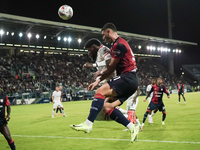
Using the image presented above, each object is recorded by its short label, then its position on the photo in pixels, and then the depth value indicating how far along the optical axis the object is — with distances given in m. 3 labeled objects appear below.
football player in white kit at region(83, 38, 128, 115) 10.70
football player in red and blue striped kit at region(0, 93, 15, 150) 12.65
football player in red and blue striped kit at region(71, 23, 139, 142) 9.03
